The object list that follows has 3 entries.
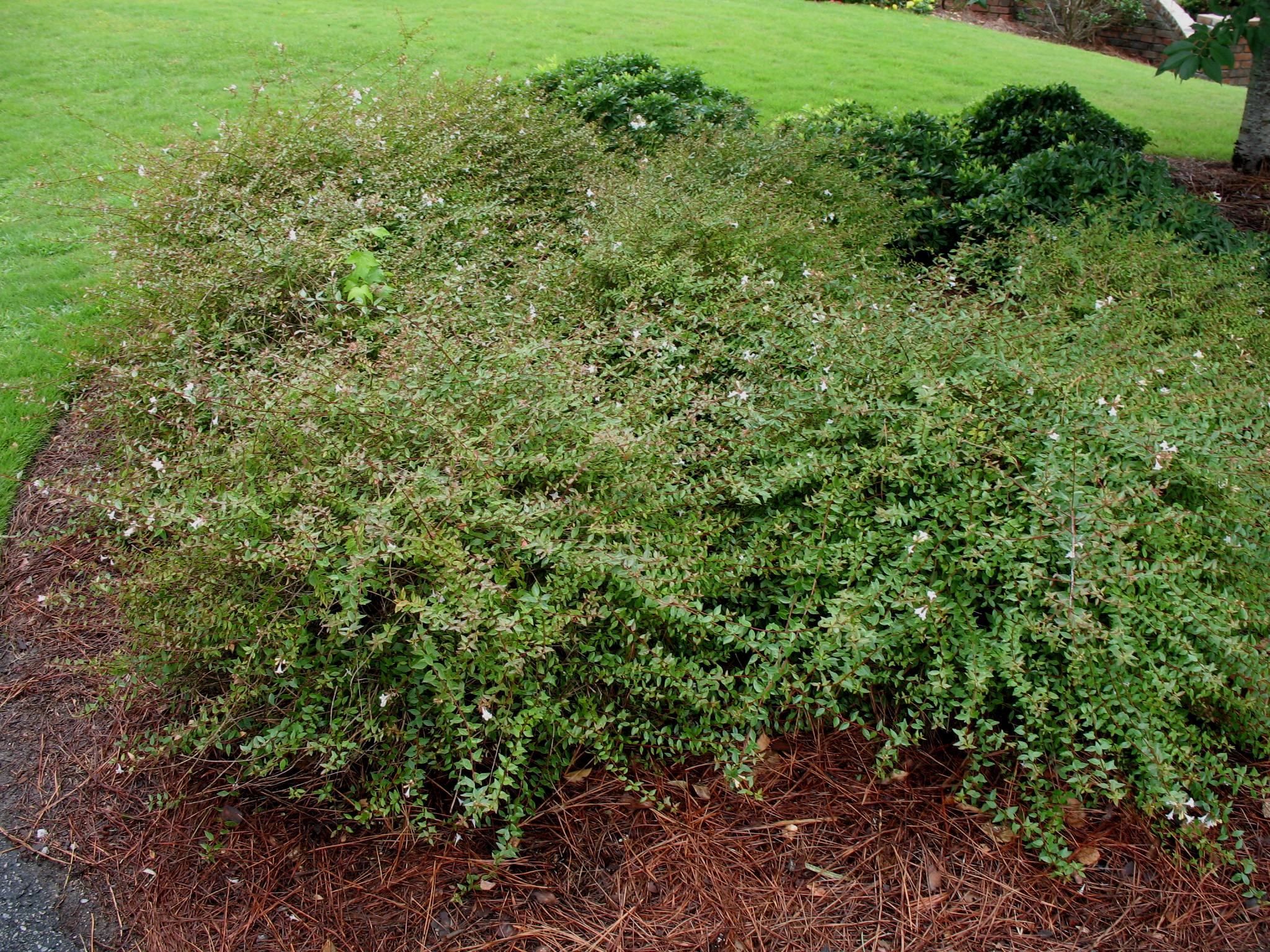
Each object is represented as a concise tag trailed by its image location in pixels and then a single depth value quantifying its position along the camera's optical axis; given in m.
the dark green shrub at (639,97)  6.52
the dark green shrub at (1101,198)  5.12
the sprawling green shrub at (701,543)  2.38
